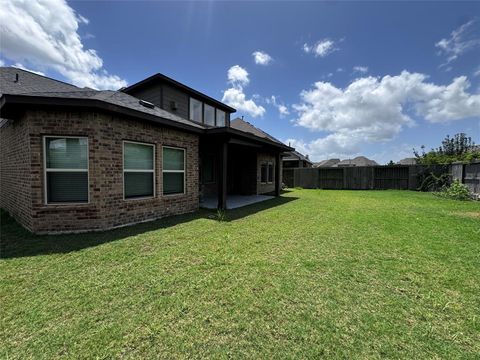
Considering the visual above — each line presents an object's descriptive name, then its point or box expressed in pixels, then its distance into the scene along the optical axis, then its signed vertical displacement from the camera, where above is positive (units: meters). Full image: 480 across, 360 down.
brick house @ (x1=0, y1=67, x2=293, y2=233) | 5.13 +0.36
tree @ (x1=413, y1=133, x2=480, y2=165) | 29.47 +4.23
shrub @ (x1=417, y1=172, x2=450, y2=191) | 14.94 -0.43
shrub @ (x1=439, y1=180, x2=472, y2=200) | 11.88 -0.88
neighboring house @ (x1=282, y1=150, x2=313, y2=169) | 30.99 +1.95
